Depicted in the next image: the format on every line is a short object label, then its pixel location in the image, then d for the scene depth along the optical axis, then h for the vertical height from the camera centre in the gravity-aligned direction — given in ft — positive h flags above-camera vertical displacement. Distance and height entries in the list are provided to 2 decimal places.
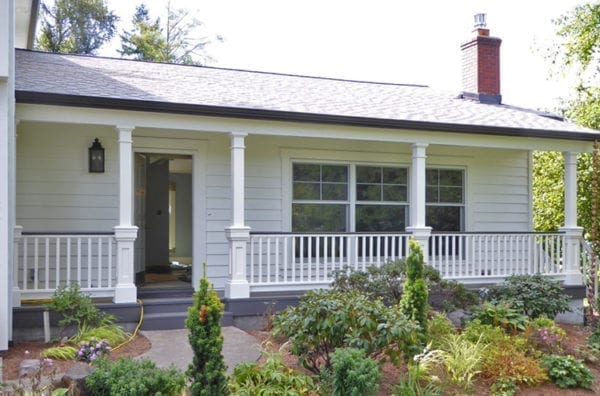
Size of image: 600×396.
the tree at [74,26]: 94.48 +27.32
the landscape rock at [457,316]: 29.45 -6.10
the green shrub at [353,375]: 16.92 -5.12
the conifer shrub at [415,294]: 21.97 -3.66
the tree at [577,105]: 45.37 +7.64
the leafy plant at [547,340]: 24.07 -5.89
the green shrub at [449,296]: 26.91 -4.61
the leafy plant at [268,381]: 17.93 -5.78
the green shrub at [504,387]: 20.26 -6.59
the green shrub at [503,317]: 25.61 -5.30
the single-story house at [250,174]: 25.96 +1.11
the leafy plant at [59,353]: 21.49 -5.72
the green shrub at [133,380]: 15.90 -5.04
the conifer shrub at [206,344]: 16.25 -4.07
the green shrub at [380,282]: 26.35 -3.88
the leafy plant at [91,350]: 21.18 -5.55
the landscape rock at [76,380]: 16.22 -5.16
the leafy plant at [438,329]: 23.11 -5.37
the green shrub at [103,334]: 23.27 -5.50
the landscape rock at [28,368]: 18.51 -5.53
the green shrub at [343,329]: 19.17 -4.35
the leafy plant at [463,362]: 20.53 -5.86
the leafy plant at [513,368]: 21.20 -6.21
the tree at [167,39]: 102.53 +27.26
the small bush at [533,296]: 28.27 -4.87
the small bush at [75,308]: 23.97 -4.56
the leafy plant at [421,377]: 18.76 -6.00
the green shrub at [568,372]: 21.48 -6.42
